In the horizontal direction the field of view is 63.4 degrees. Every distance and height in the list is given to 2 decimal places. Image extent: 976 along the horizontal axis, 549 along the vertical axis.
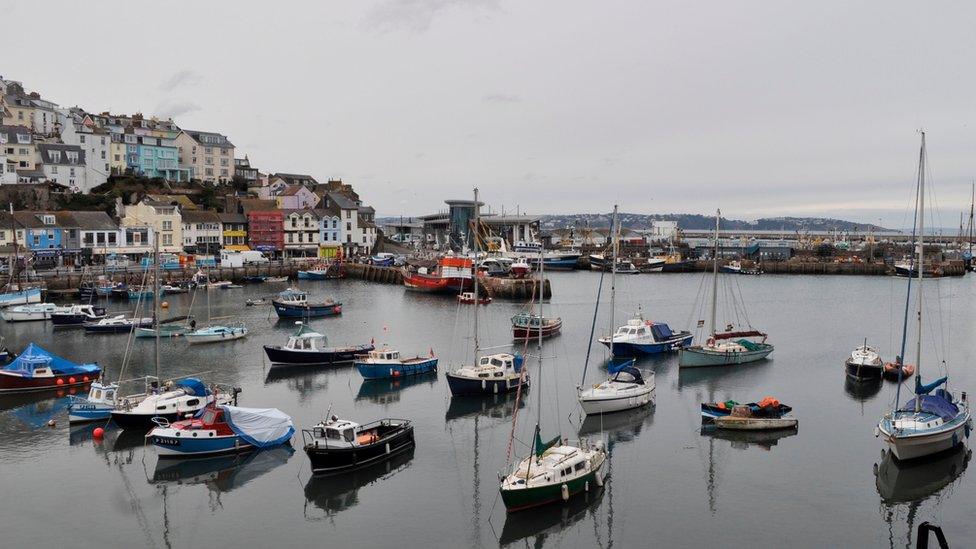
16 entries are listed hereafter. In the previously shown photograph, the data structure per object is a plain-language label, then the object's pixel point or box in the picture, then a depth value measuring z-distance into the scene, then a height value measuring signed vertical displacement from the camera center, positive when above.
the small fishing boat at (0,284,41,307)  59.88 -5.06
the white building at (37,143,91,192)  100.38 +8.49
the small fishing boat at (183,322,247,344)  47.22 -6.20
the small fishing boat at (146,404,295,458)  26.27 -6.74
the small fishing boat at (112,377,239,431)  28.88 -6.42
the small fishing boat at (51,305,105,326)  53.69 -5.83
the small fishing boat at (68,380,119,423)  29.89 -6.62
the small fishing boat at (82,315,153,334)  51.22 -6.14
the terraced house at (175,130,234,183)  119.25 +11.86
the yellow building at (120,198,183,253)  90.88 +1.44
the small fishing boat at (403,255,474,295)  77.98 -4.30
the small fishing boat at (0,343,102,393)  34.53 -6.32
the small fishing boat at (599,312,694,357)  43.19 -5.76
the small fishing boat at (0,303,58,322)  55.12 -5.75
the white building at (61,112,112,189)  105.75 +11.87
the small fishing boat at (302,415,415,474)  24.84 -6.78
